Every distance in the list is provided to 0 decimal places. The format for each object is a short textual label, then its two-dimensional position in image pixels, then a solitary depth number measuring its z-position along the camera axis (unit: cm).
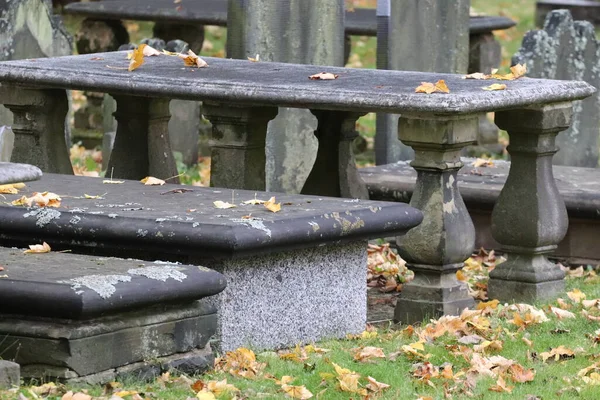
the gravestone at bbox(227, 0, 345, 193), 1802
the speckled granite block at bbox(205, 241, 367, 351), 1163
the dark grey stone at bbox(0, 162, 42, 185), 899
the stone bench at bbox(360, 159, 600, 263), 1620
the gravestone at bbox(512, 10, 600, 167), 2061
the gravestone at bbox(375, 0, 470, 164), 1942
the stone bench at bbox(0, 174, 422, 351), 1136
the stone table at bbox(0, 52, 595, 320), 1310
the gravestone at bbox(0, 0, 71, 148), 1899
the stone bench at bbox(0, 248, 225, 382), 1000
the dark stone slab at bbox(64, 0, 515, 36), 2457
